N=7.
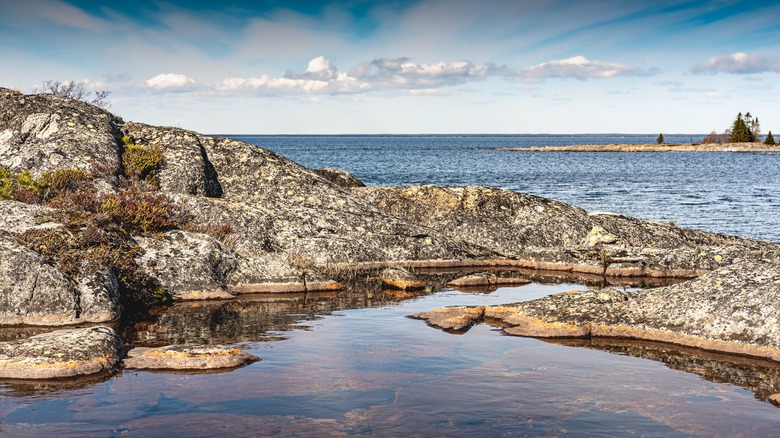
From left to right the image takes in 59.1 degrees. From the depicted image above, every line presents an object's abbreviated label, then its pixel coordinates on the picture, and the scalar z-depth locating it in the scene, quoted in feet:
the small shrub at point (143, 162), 81.35
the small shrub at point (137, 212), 63.05
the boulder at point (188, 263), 58.95
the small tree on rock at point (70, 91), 105.40
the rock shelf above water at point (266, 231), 50.80
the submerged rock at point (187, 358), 38.70
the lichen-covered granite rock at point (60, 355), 36.24
